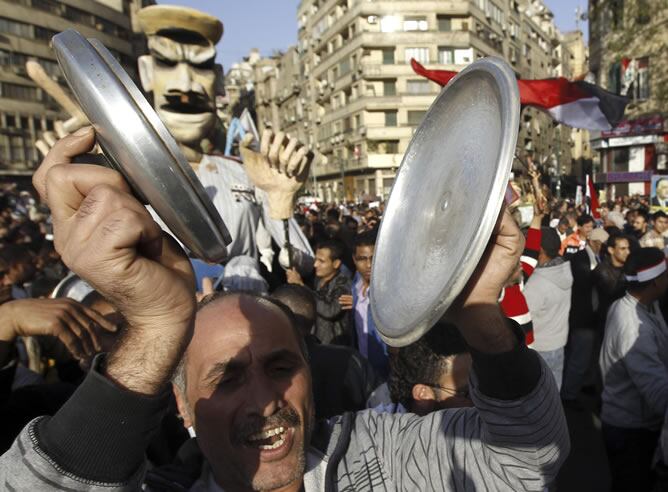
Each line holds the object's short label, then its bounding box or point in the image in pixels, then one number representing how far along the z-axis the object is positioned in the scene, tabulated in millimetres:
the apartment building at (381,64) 41875
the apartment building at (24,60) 34531
